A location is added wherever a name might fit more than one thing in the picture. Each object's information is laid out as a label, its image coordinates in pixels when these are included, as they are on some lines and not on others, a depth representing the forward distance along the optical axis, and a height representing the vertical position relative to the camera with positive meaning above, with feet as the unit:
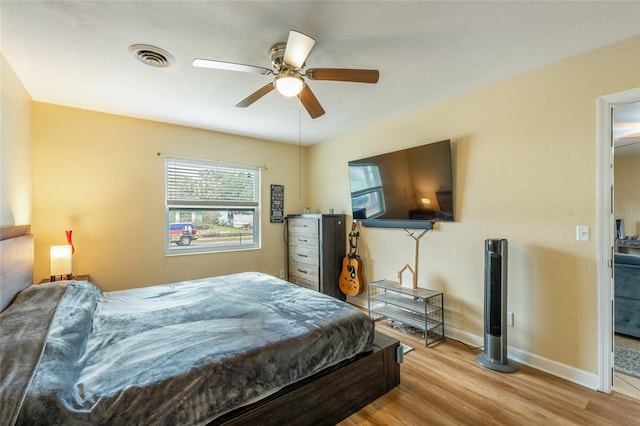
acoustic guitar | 12.51 -2.68
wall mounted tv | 9.45 +0.95
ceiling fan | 5.57 +3.06
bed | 3.63 -2.38
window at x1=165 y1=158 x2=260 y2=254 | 12.15 +0.30
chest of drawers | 12.62 -1.81
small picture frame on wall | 14.79 +0.46
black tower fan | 7.63 -2.68
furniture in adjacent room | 9.03 -2.76
